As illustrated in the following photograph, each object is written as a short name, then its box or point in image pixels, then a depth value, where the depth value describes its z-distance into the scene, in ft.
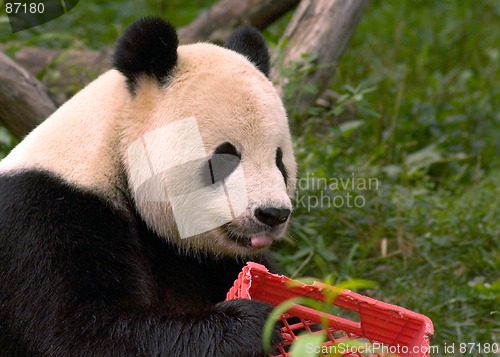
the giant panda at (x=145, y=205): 22.76
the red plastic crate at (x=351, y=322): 22.25
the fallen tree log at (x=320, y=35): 42.55
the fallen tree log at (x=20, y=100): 36.86
